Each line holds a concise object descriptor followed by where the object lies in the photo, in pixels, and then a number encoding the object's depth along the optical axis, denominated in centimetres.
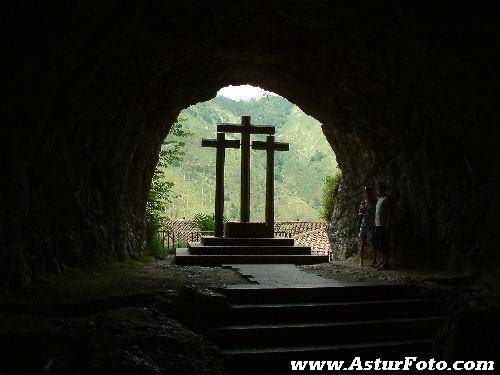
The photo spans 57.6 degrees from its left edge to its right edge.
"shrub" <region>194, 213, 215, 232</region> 1639
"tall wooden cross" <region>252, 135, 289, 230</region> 1461
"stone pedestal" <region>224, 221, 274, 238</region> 1280
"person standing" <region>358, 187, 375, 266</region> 1017
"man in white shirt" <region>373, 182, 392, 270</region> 927
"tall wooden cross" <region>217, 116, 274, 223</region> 1466
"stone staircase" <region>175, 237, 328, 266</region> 1084
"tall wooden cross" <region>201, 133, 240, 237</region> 1420
